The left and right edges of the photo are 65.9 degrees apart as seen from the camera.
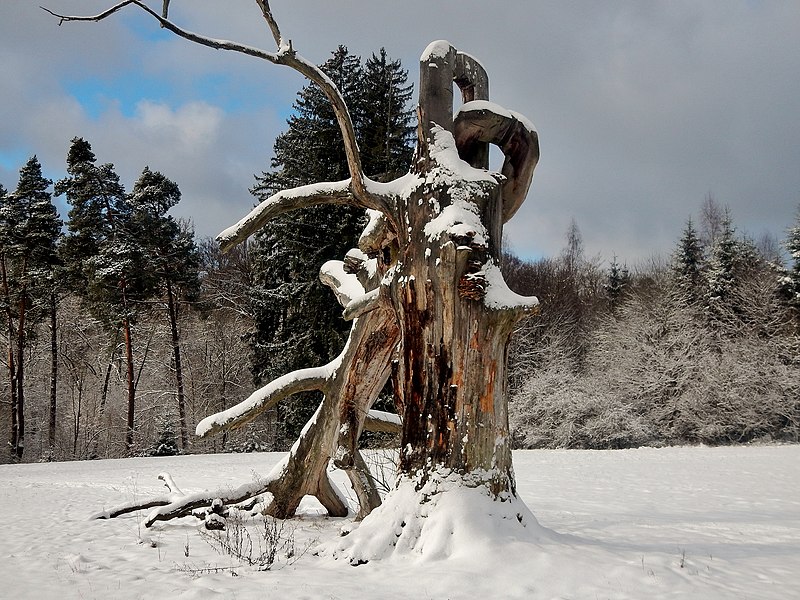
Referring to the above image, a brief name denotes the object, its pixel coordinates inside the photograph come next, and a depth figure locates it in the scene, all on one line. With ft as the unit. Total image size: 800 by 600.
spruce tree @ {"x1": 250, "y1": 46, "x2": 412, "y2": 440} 73.61
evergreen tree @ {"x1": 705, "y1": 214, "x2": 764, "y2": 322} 97.45
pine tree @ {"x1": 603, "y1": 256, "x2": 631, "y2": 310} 128.88
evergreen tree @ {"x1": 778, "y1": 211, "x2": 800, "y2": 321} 94.32
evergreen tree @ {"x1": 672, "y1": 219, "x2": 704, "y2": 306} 101.19
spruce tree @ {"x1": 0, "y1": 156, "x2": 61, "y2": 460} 86.12
